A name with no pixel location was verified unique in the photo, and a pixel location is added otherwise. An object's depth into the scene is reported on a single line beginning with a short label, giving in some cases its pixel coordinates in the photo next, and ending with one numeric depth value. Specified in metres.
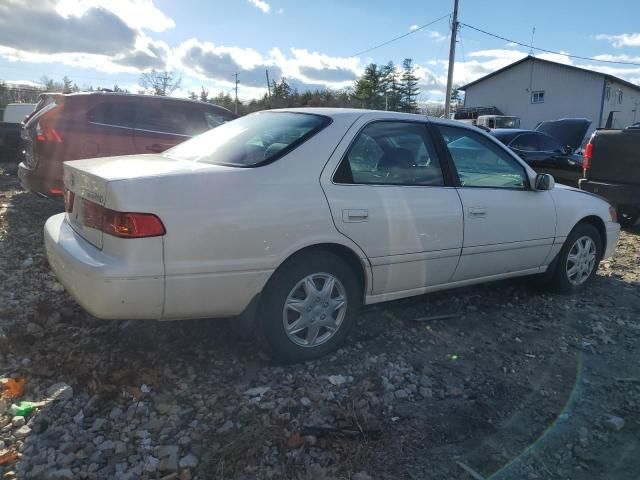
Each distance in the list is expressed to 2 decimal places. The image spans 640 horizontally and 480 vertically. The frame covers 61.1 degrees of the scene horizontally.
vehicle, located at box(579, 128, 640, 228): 7.64
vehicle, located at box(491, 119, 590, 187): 11.24
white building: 35.50
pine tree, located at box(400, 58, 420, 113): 67.11
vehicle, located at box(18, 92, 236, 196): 6.42
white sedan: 2.80
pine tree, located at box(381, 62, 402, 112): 64.62
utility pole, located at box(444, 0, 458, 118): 24.28
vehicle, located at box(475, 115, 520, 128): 26.25
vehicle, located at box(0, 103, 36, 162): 11.93
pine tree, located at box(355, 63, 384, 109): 62.97
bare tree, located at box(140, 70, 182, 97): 45.47
